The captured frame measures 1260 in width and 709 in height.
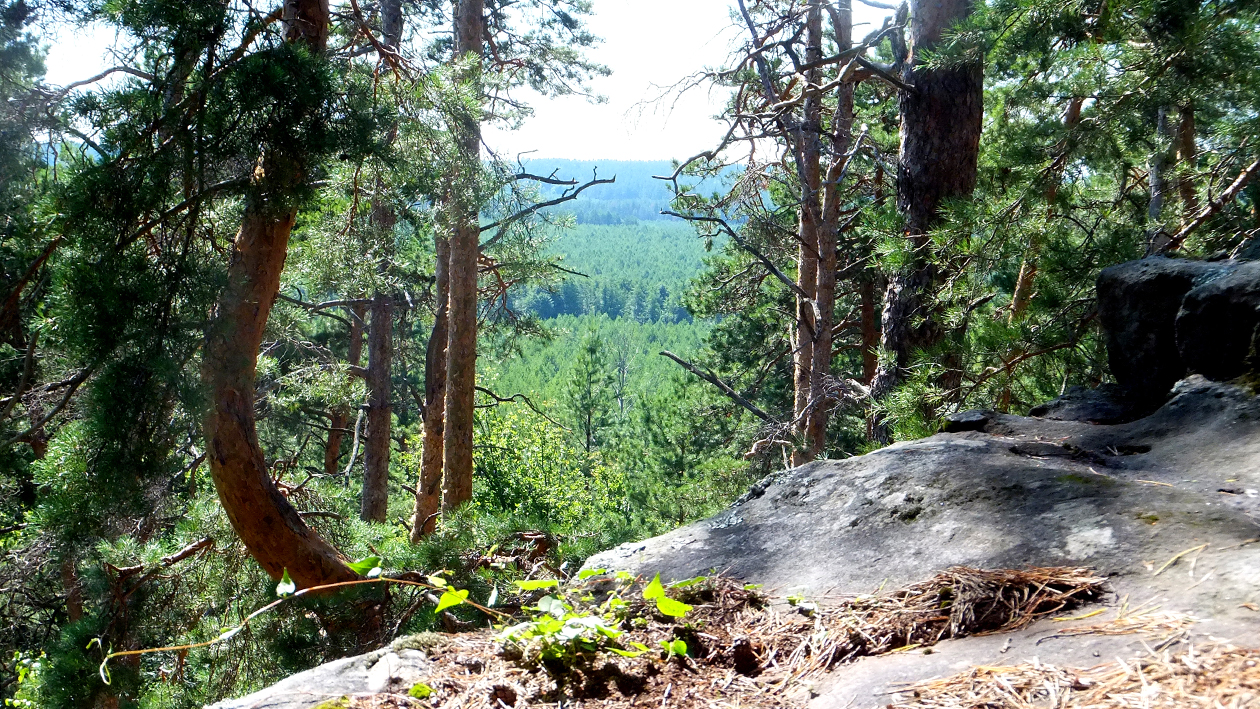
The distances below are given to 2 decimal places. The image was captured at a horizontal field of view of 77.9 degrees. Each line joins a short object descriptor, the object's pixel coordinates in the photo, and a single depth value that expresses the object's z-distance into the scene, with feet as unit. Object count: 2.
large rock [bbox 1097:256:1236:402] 10.23
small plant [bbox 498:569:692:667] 5.72
